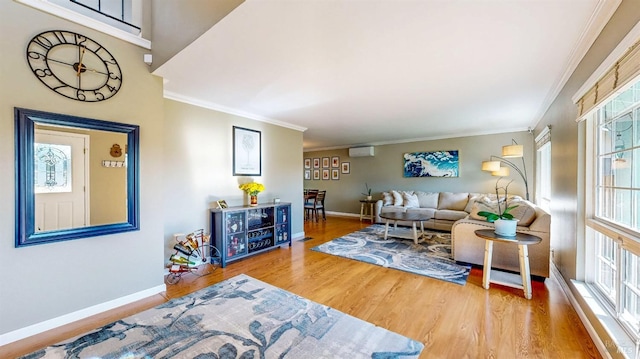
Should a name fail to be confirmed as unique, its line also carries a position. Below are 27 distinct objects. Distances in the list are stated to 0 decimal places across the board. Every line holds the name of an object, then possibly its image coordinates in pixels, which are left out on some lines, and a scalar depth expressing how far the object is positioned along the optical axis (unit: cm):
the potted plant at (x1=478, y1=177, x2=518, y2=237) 268
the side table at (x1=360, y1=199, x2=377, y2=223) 685
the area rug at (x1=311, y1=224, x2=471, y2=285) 321
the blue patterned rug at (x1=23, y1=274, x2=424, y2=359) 174
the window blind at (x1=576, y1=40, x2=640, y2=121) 135
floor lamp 500
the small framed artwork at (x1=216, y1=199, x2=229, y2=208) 370
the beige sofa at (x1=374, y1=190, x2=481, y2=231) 555
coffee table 448
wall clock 199
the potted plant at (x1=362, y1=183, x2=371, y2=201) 757
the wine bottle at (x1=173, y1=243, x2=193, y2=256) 310
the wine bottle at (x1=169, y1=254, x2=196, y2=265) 303
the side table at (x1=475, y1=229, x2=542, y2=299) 252
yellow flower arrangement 402
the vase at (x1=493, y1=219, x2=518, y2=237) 268
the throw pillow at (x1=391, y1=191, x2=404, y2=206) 633
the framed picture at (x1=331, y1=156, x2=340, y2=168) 822
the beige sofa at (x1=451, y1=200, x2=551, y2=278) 287
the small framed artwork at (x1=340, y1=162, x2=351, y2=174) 799
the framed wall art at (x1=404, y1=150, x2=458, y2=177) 624
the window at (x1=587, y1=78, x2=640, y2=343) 158
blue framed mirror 194
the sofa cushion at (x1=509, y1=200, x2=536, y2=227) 311
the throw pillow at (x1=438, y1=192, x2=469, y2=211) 579
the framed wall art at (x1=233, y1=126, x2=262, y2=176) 408
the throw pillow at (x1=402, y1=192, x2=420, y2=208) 623
